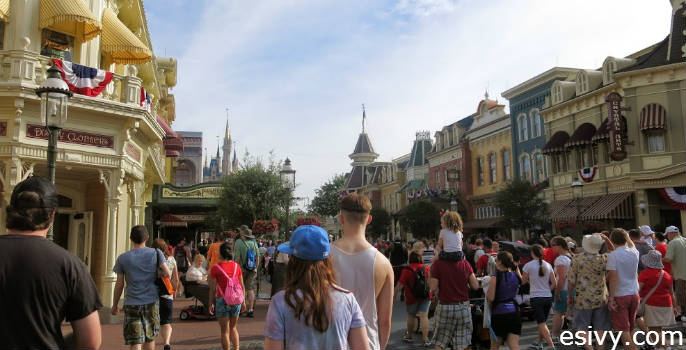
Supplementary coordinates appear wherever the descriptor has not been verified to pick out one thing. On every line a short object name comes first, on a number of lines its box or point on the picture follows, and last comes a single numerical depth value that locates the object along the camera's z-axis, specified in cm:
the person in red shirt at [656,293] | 755
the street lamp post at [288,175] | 2119
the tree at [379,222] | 5128
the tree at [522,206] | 2730
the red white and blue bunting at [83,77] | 1099
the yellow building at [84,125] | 1062
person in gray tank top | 370
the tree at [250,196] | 2634
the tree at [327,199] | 7181
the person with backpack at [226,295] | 747
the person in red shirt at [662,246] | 966
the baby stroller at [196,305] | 1157
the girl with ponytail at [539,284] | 799
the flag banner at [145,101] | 1289
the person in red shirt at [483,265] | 1083
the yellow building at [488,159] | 3528
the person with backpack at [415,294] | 894
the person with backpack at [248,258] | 1198
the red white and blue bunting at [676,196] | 2172
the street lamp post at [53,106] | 767
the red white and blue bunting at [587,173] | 2553
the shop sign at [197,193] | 2512
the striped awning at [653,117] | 2212
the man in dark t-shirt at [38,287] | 250
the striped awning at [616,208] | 2323
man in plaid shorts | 631
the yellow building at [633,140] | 2223
